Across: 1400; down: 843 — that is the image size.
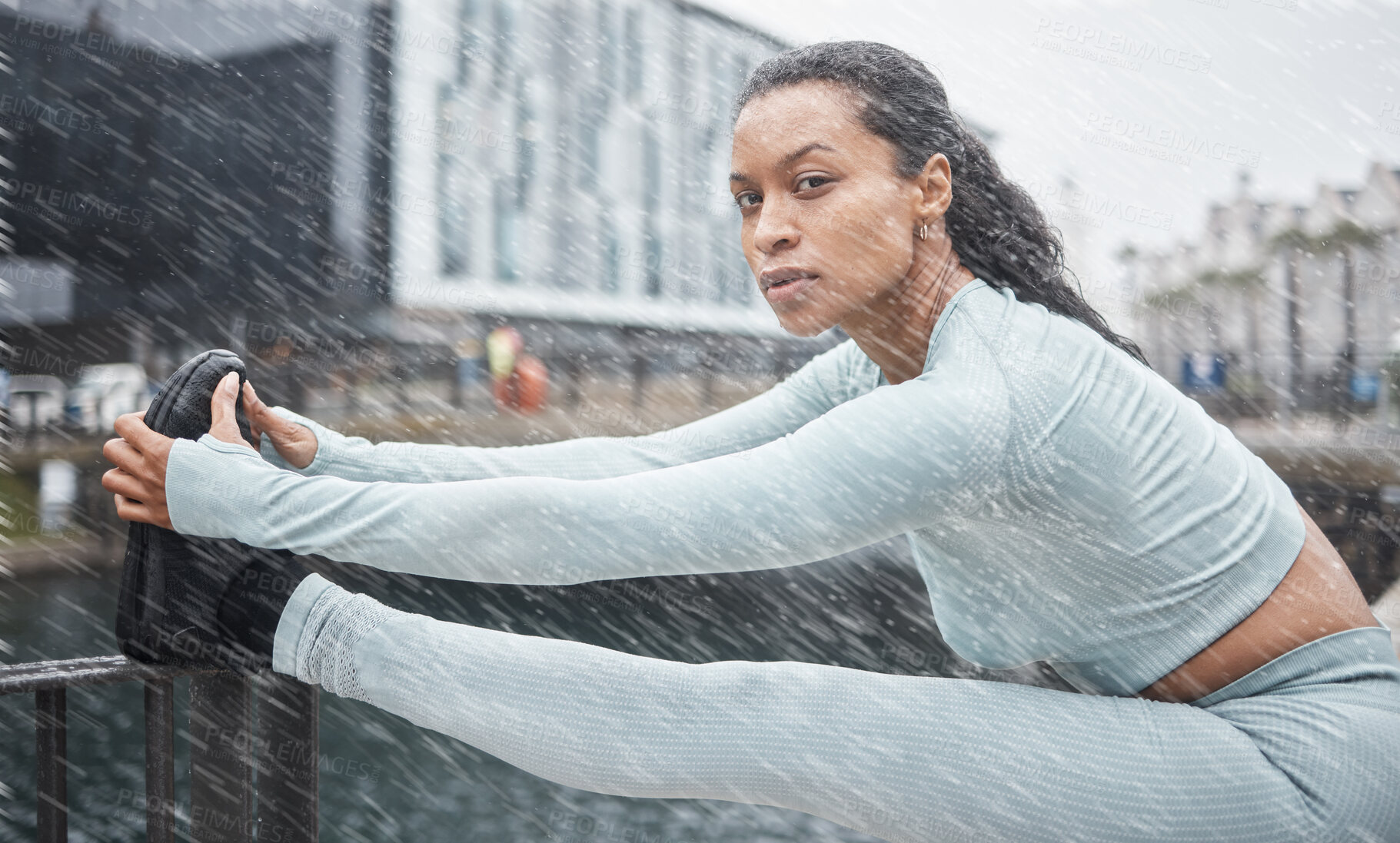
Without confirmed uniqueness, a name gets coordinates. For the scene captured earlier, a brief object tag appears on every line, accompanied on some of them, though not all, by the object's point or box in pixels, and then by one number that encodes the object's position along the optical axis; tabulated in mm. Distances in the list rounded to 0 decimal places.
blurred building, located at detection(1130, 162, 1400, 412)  17359
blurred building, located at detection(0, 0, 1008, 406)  19328
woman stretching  1065
